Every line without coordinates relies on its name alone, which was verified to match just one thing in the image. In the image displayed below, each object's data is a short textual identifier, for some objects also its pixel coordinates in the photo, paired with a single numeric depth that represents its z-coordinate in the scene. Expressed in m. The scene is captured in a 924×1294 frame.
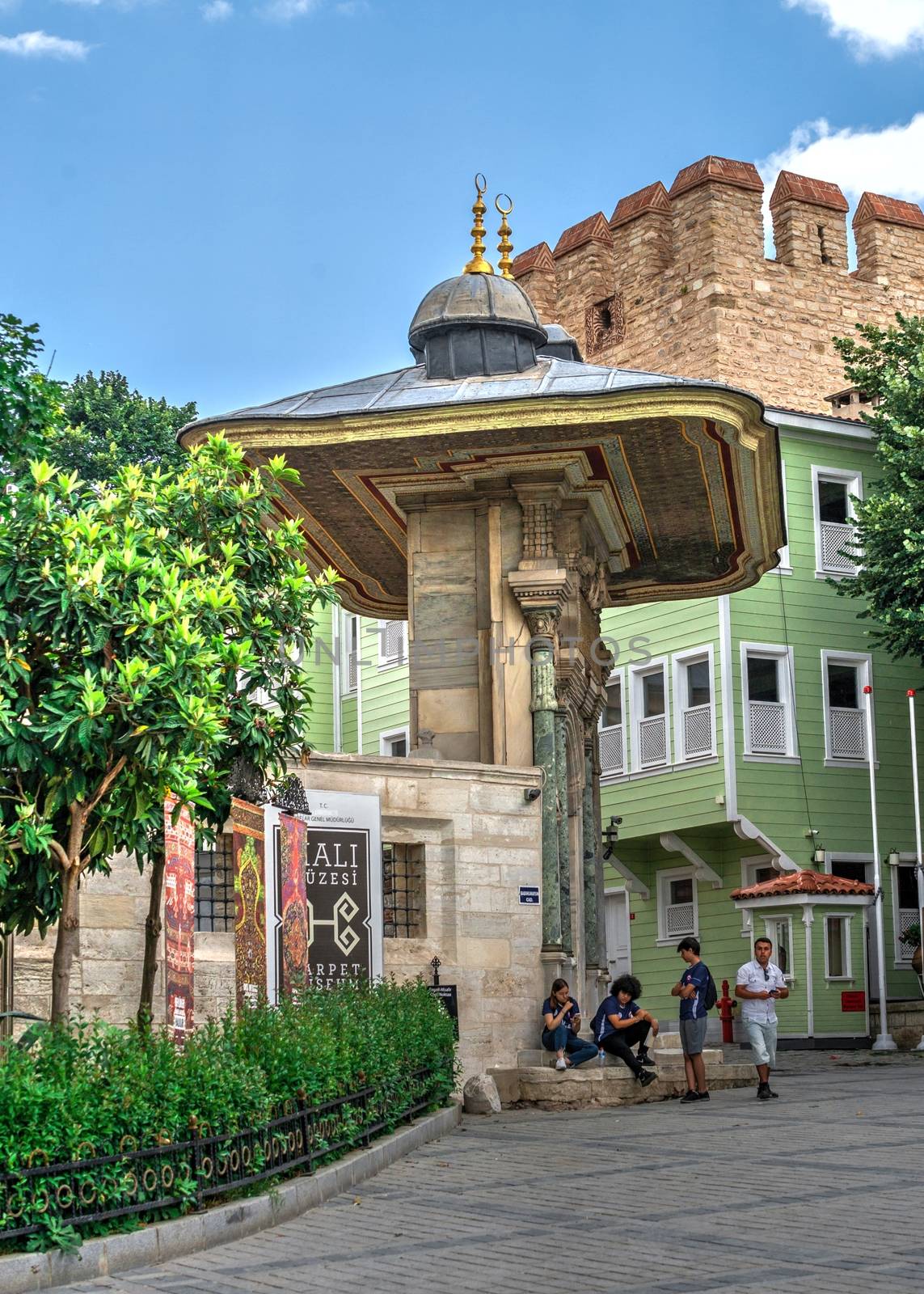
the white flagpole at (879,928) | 32.56
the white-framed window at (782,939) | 35.28
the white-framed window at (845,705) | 37.31
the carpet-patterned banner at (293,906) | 15.01
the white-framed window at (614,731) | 39.06
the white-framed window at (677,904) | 38.22
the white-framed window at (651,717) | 37.88
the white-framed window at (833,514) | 38.06
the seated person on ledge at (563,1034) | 18.86
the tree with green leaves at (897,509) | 31.70
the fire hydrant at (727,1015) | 34.74
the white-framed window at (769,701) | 36.50
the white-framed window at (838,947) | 35.34
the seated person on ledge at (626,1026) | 18.39
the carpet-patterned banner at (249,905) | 13.97
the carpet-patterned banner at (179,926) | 12.56
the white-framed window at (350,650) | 46.53
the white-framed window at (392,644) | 44.03
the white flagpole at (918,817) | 34.38
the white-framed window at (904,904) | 36.78
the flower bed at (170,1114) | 8.69
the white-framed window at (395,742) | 43.91
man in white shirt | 18.19
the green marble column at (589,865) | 24.16
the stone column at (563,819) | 21.22
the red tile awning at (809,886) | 34.25
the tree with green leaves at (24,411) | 14.77
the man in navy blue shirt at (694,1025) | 18.08
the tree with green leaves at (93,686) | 11.84
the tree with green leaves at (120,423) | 46.53
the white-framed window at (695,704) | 36.59
